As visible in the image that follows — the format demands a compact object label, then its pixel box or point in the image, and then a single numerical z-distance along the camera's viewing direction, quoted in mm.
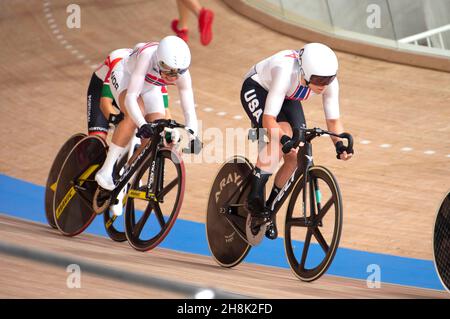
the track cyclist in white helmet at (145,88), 9070
